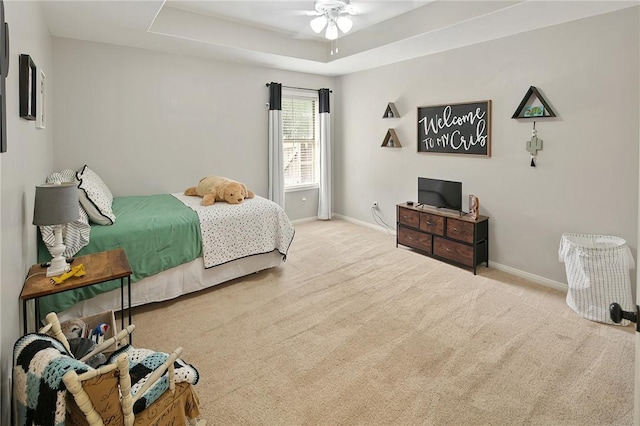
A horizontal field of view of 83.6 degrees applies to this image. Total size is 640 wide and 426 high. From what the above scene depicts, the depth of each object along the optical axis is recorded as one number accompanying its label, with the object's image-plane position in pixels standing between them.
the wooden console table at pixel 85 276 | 1.91
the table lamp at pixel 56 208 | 1.95
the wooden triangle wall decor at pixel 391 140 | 4.95
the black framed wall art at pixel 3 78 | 1.34
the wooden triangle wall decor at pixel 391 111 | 4.91
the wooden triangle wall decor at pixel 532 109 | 3.33
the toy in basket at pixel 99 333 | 2.07
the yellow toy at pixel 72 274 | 2.00
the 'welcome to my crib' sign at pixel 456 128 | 3.91
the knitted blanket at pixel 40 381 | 1.08
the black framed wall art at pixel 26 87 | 1.92
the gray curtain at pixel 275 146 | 5.22
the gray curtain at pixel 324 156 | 5.83
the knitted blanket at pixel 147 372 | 1.33
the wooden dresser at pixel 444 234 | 3.82
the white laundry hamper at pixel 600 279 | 2.79
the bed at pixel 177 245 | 2.73
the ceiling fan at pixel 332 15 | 3.42
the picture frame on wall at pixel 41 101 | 2.45
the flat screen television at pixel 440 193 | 4.06
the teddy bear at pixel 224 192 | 3.69
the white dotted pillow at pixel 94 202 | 2.82
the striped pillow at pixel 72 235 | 2.46
